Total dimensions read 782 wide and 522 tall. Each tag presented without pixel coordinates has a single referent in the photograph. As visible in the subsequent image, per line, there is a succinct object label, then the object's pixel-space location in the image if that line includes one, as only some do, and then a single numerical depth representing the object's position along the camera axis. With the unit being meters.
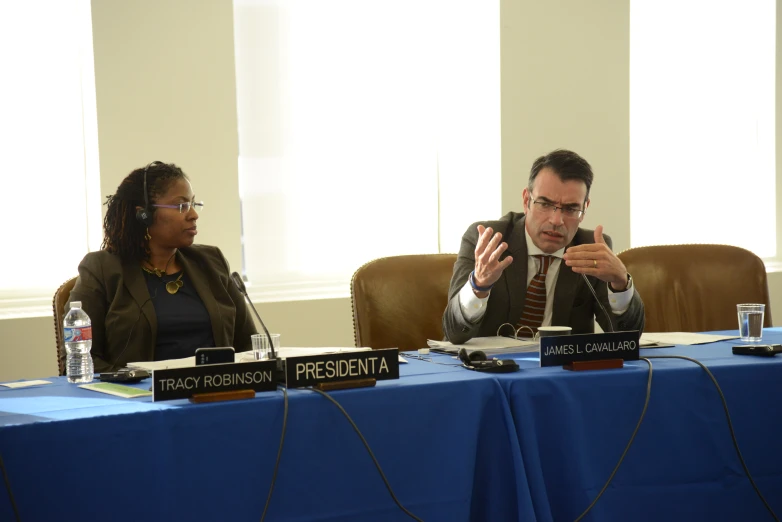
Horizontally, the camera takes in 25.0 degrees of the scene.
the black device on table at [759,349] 4.01
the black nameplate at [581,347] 3.88
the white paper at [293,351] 4.01
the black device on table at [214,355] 3.81
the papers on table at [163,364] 3.99
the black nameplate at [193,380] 3.60
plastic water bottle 3.94
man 4.54
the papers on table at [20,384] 3.88
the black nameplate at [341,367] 3.69
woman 4.49
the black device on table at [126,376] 3.89
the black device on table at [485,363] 3.86
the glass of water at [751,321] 4.25
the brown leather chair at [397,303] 4.75
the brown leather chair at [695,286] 4.99
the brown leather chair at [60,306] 4.41
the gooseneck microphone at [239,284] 3.88
